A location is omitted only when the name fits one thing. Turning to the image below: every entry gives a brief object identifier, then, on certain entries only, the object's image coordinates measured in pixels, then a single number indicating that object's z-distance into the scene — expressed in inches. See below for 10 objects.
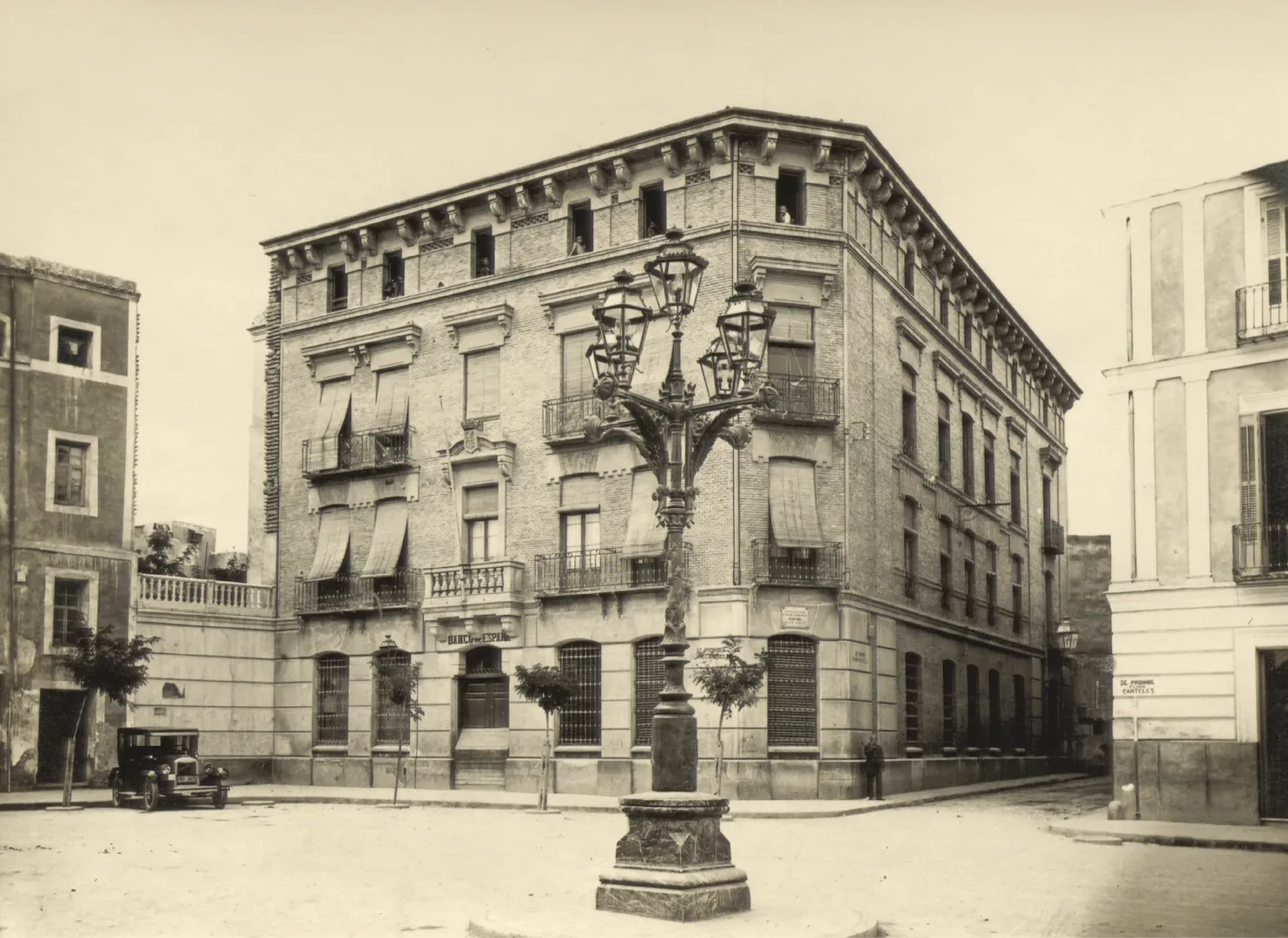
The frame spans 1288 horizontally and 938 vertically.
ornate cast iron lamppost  451.8
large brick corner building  1149.1
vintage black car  1015.0
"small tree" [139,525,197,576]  1721.2
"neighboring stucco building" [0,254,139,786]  1043.9
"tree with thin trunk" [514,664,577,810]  1101.7
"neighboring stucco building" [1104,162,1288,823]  816.3
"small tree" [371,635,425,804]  1213.1
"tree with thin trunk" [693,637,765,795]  998.4
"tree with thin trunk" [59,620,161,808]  1159.0
